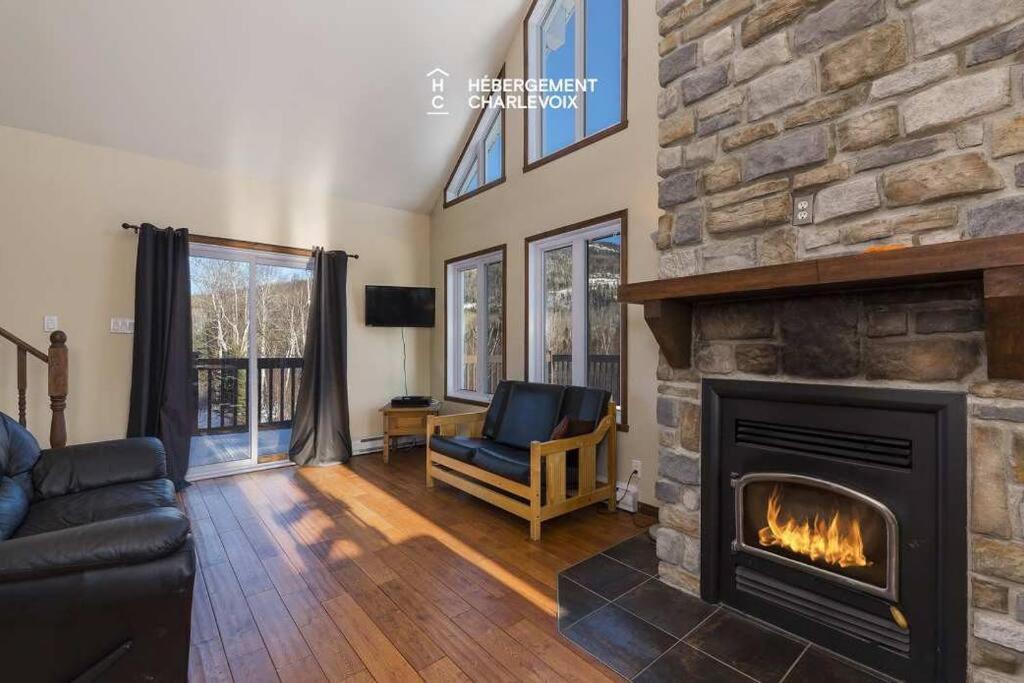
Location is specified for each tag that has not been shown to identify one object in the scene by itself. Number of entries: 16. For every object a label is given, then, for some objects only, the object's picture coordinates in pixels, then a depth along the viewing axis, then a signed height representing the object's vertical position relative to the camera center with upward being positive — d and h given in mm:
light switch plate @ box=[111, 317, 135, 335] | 3668 +148
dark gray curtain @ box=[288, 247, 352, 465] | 4457 -368
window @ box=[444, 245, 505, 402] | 4648 +193
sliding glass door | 4133 -82
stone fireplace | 1377 +390
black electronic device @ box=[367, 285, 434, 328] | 4844 +399
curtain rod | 3939 +916
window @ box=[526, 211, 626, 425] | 3420 +296
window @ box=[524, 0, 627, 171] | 3375 +2227
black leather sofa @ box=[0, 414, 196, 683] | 1209 -711
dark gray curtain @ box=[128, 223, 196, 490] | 3635 -39
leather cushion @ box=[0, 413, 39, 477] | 2199 -523
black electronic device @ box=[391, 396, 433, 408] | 4711 -609
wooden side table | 4590 -792
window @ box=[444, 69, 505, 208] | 4570 +1928
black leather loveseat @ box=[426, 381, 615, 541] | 2820 -768
